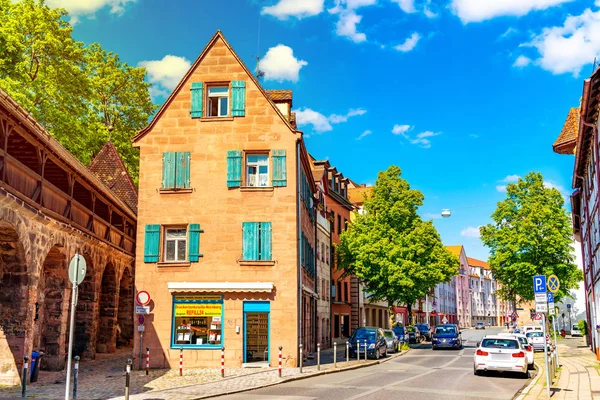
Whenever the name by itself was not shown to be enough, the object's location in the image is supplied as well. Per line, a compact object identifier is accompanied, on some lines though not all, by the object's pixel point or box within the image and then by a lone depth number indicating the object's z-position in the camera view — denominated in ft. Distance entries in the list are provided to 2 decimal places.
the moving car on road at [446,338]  139.64
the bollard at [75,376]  49.61
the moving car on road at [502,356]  71.00
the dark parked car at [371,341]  105.91
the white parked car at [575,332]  244.01
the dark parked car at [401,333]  145.51
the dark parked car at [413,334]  169.24
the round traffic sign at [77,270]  42.16
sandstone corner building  82.64
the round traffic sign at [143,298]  71.56
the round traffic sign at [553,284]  57.93
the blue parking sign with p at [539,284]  53.42
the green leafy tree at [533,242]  134.82
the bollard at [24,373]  50.03
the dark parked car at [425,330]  195.99
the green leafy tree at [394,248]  143.64
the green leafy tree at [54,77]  113.39
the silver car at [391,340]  122.62
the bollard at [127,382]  42.92
